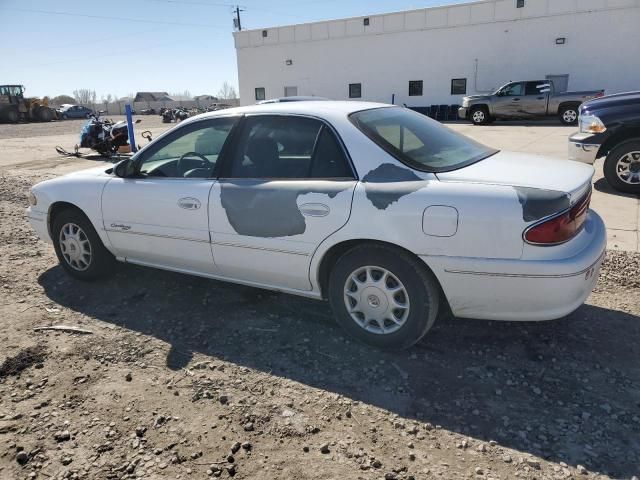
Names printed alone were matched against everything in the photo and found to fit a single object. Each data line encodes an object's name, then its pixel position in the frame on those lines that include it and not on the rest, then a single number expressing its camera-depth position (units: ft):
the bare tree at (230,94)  359.46
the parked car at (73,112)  143.02
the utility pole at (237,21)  161.41
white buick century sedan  9.05
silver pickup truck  63.62
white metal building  73.72
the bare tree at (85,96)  360.93
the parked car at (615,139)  22.31
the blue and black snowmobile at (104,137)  45.70
